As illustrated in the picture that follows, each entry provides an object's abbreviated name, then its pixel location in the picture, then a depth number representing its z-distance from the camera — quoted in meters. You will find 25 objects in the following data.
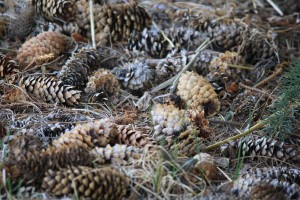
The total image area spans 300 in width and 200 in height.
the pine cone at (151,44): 5.09
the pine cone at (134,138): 3.61
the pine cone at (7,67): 4.45
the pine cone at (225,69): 4.73
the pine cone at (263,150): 3.80
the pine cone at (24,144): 3.34
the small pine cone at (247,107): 4.35
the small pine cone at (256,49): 5.15
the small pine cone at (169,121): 3.74
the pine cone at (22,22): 5.08
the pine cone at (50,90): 4.29
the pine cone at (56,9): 5.08
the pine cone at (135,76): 4.64
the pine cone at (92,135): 3.52
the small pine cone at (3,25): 5.06
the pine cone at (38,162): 3.18
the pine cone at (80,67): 4.51
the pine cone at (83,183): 3.11
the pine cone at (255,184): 3.33
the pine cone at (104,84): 4.45
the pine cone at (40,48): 4.63
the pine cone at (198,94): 4.31
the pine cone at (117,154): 3.40
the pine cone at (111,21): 5.17
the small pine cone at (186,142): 3.67
